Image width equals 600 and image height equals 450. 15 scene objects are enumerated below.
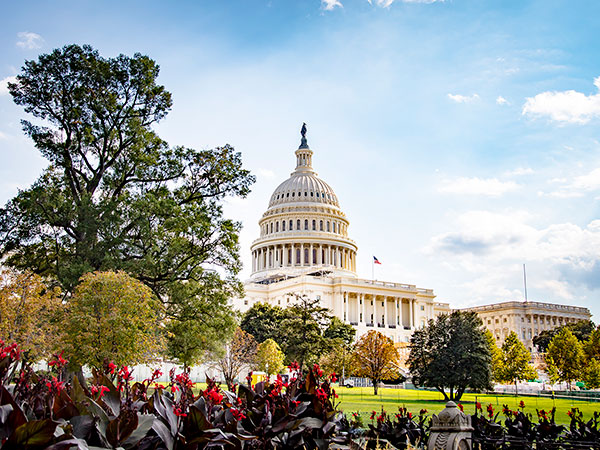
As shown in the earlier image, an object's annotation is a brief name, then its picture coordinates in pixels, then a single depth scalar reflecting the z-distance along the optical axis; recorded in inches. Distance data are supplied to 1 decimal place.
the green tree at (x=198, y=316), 1437.0
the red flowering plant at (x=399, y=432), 500.7
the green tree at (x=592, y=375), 2422.5
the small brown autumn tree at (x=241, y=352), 2453.2
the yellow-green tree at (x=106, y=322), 1131.9
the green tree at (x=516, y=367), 2549.2
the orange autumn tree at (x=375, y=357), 2341.3
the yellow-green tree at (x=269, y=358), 2385.6
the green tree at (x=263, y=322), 3095.5
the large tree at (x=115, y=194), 1409.9
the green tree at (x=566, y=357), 2704.2
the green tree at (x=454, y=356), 1825.8
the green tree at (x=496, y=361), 2600.9
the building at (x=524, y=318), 5723.4
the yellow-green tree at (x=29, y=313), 1098.7
